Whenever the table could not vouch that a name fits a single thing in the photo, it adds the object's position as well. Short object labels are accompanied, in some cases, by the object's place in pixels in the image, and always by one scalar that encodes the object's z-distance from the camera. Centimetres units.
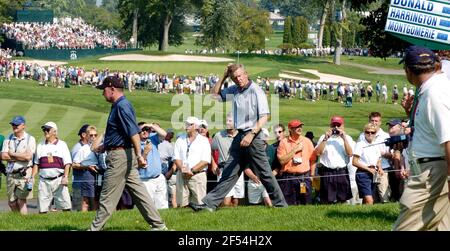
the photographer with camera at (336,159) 1523
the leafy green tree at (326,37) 12132
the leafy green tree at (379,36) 3275
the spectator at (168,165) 1677
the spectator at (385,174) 1560
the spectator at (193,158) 1499
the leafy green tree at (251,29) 11206
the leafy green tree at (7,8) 8676
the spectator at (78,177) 1619
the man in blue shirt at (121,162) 1106
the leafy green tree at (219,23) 10394
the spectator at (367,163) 1514
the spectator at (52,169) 1526
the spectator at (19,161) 1496
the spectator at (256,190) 1592
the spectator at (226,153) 1573
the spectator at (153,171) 1498
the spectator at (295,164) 1504
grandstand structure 9000
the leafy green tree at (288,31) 12275
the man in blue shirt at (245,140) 1240
